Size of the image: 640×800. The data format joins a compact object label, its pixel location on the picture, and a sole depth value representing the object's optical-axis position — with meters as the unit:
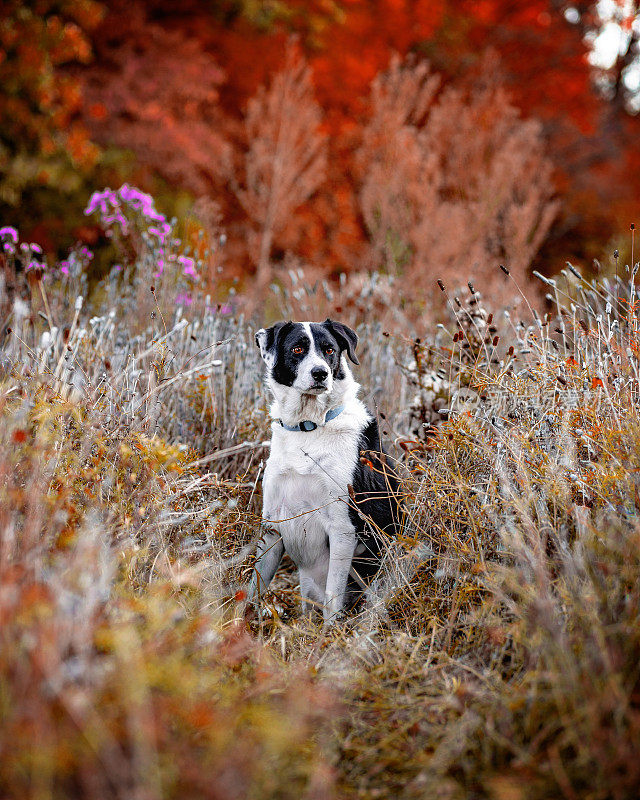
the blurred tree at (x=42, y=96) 9.41
